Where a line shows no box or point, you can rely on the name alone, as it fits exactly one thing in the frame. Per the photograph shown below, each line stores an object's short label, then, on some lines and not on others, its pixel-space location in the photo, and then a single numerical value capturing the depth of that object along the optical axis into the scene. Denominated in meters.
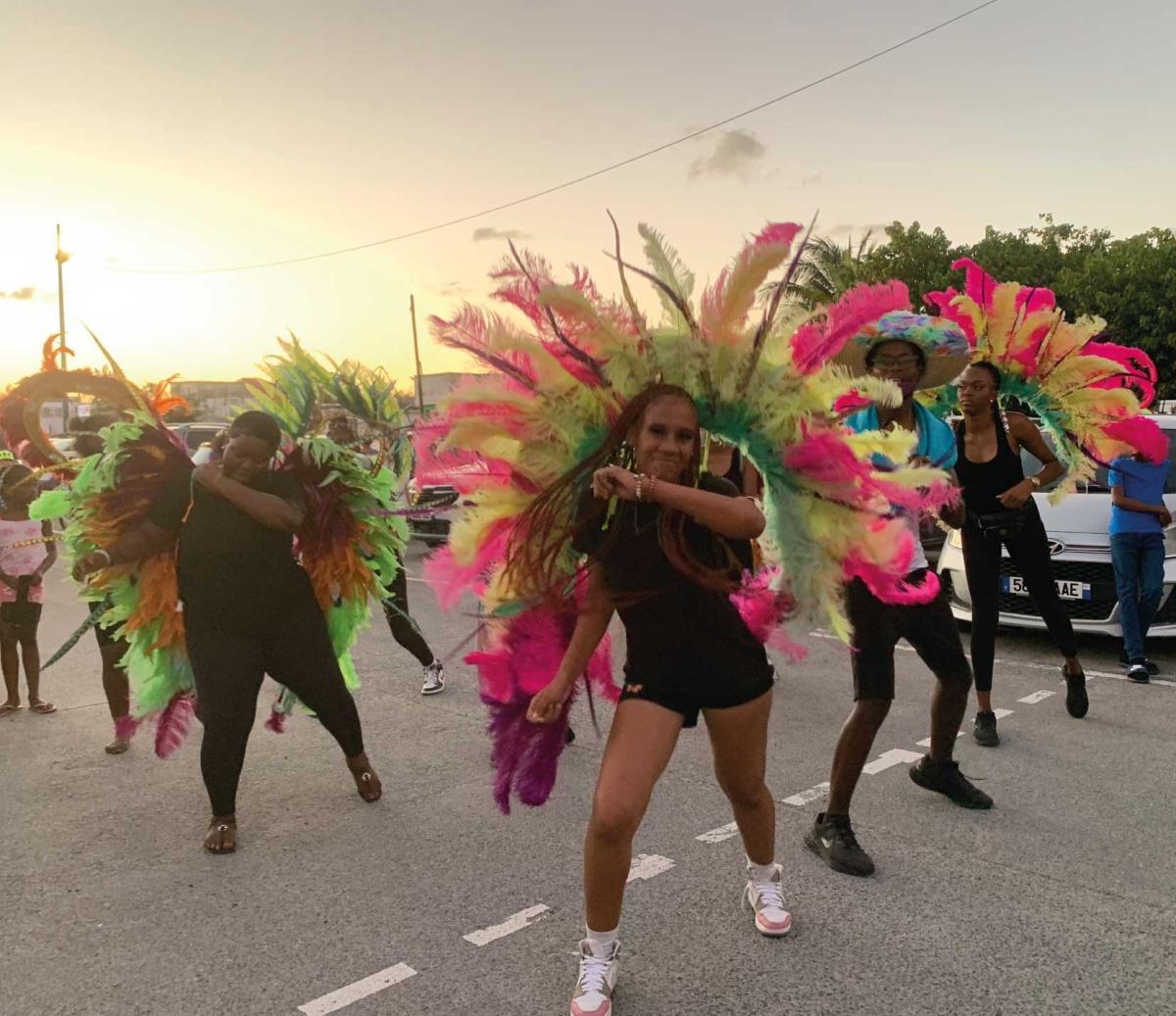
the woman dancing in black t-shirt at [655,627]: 2.67
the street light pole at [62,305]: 33.66
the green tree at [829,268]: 27.25
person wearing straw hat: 3.71
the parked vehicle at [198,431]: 19.90
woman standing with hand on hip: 5.20
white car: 7.04
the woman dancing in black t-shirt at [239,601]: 4.08
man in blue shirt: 6.50
